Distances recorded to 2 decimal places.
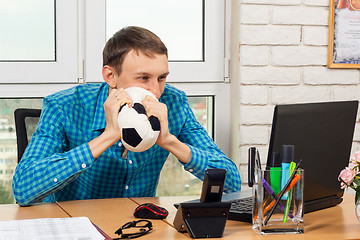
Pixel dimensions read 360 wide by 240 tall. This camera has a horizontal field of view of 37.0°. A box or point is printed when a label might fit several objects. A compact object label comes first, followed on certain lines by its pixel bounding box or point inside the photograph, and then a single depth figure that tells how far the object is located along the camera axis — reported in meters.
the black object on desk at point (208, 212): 1.15
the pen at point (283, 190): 1.16
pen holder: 1.17
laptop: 1.24
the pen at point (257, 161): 1.21
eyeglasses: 1.14
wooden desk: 1.19
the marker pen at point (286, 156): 1.19
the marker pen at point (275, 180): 1.17
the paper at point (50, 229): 1.09
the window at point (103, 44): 2.14
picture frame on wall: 2.25
